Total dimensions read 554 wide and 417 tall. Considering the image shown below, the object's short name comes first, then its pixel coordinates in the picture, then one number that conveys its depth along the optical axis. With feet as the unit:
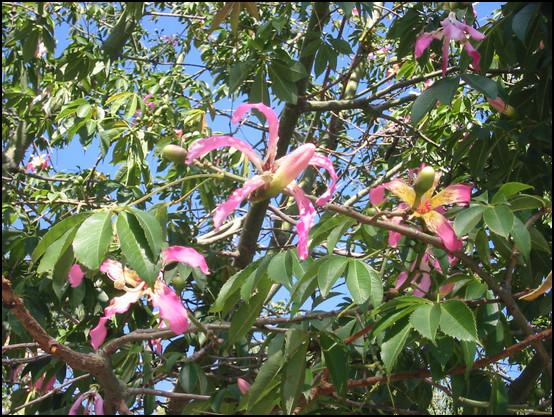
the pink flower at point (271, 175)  2.71
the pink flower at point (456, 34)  4.60
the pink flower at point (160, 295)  3.26
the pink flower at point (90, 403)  3.44
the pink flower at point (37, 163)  12.44
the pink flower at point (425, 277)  3.53
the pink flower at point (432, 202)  2.95
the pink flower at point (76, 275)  3.52
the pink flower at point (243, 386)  3.54
